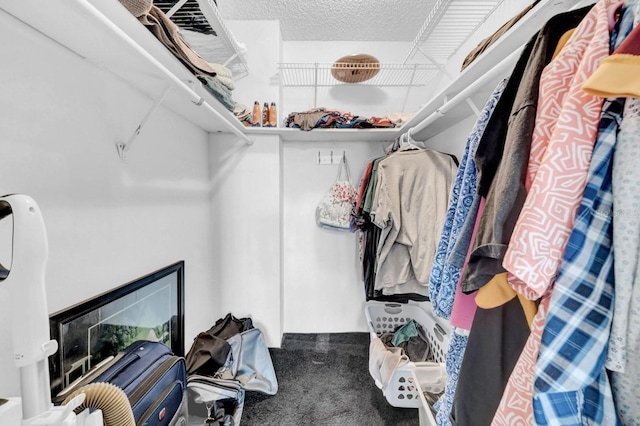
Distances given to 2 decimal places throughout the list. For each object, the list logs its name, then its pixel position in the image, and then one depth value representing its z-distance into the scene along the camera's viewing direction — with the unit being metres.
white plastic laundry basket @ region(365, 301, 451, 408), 1.33
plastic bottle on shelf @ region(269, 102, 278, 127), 1.86
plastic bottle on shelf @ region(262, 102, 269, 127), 1.87
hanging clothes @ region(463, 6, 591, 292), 0.46
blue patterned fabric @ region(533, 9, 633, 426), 0.37
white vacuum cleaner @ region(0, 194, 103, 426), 0.41
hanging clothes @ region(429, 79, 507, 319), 0.64
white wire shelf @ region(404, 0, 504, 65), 1.28
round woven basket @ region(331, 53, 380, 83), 1.78
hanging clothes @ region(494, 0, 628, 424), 0.39
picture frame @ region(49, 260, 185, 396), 0.80
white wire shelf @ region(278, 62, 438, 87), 1.85
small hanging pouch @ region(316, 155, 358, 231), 2.01
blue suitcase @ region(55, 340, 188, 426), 0.83
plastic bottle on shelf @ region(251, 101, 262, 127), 1.86
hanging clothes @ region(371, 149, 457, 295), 1.44
